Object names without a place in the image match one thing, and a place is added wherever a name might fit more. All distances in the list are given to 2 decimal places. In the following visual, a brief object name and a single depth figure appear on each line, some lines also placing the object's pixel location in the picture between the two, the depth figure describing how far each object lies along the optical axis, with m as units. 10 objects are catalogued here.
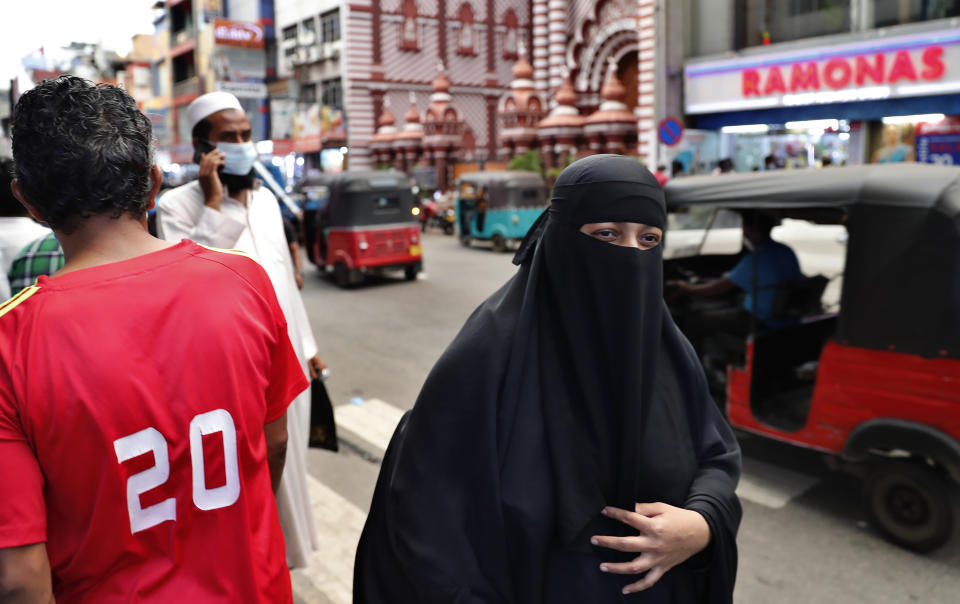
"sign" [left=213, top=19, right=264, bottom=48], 37.38
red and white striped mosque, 25.75
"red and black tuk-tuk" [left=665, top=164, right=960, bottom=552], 3.89
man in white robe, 3.17
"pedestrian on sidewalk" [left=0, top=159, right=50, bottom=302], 3.23
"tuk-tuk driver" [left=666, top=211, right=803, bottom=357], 5.48
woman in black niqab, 1.74
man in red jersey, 1.35
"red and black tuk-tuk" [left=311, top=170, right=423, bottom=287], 13.99
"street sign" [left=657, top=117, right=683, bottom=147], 16.31
